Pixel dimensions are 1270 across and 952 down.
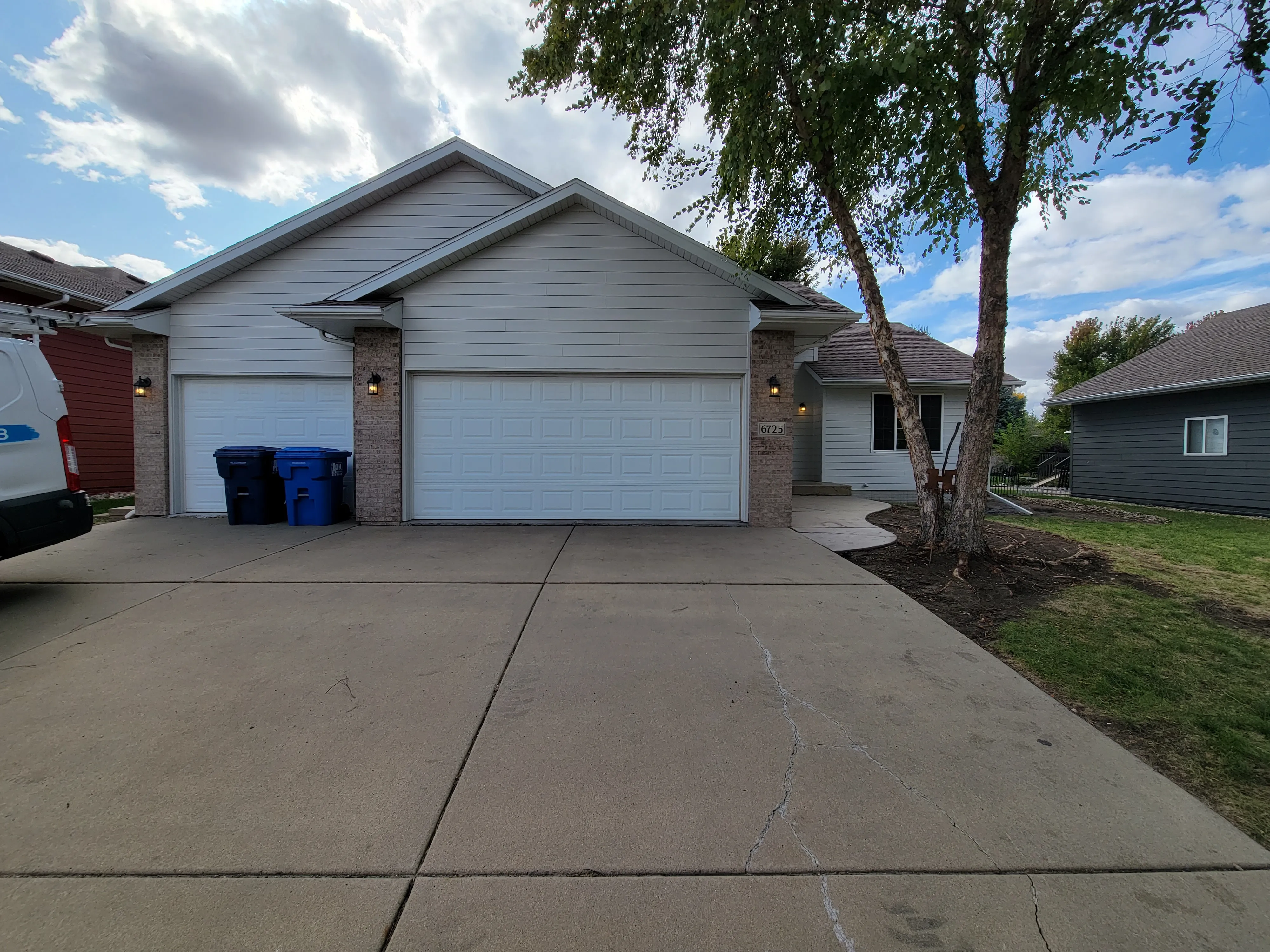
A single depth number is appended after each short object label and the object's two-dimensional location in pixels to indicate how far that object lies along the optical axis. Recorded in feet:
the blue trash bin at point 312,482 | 25.67
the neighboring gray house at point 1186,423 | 36.35
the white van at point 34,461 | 13.87
